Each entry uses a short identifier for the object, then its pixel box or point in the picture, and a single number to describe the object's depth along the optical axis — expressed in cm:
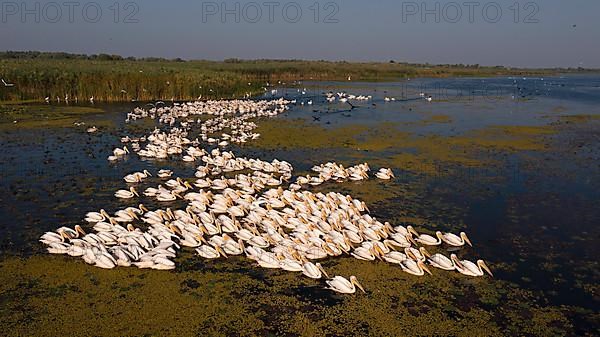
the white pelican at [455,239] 1098
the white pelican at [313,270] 927
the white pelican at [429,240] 1105
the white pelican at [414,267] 955
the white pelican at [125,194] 1423
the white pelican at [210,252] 1010
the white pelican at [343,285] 877
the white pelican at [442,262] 975
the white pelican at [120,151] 1966
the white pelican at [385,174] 1670
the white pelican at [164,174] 1667
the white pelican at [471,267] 952
